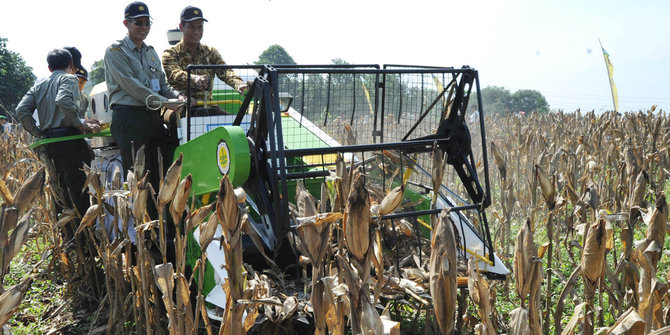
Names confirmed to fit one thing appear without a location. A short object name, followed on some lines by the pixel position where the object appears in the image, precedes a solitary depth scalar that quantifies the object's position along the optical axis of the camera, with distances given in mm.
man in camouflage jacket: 4445
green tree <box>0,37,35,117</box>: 30328
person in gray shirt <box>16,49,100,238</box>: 4312
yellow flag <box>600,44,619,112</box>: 13156
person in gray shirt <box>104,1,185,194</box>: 4062
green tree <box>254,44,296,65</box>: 61978
